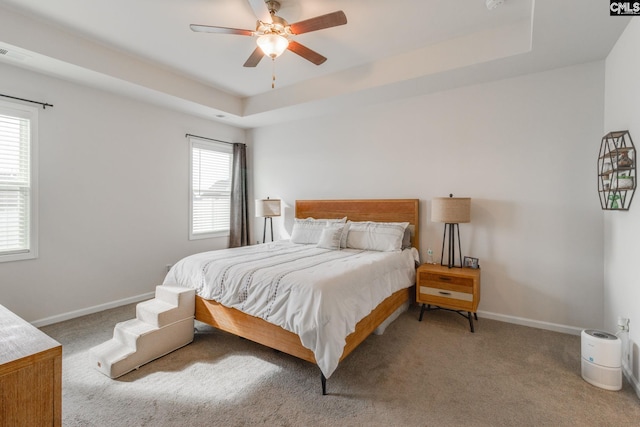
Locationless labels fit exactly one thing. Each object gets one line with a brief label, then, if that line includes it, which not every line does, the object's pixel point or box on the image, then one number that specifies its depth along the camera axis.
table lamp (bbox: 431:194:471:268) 3.19
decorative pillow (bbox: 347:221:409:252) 3.53
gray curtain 5.31
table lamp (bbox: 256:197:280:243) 4.68
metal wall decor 2.22
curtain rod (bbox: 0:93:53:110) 3.03
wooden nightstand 3.03
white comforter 2.02
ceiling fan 2.15
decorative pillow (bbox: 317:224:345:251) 3.66
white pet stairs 2.31
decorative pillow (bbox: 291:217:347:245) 4.06
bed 2.10
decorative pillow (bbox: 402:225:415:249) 3.72
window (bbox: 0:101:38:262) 2.96
